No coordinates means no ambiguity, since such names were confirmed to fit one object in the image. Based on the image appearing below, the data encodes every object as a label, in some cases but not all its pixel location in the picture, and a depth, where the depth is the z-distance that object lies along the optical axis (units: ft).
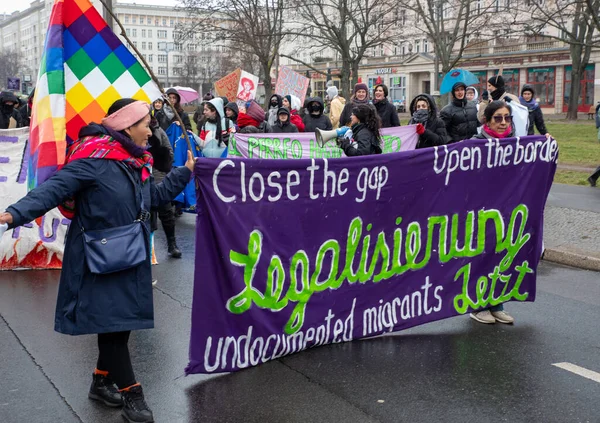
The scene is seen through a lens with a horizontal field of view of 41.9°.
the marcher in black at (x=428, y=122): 29.71
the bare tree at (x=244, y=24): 112.98
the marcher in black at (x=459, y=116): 31.78
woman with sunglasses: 19.04
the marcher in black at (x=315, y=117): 38.14
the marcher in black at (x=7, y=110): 37.76
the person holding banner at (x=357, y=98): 34.06
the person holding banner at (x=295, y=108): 38.68
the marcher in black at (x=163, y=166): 17.02
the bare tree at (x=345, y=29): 110.11
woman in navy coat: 12.47
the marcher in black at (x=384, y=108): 34.35
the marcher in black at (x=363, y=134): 22.03
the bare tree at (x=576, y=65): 120.06
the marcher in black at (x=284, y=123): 36.32
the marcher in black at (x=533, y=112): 39.83
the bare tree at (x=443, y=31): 110.73
